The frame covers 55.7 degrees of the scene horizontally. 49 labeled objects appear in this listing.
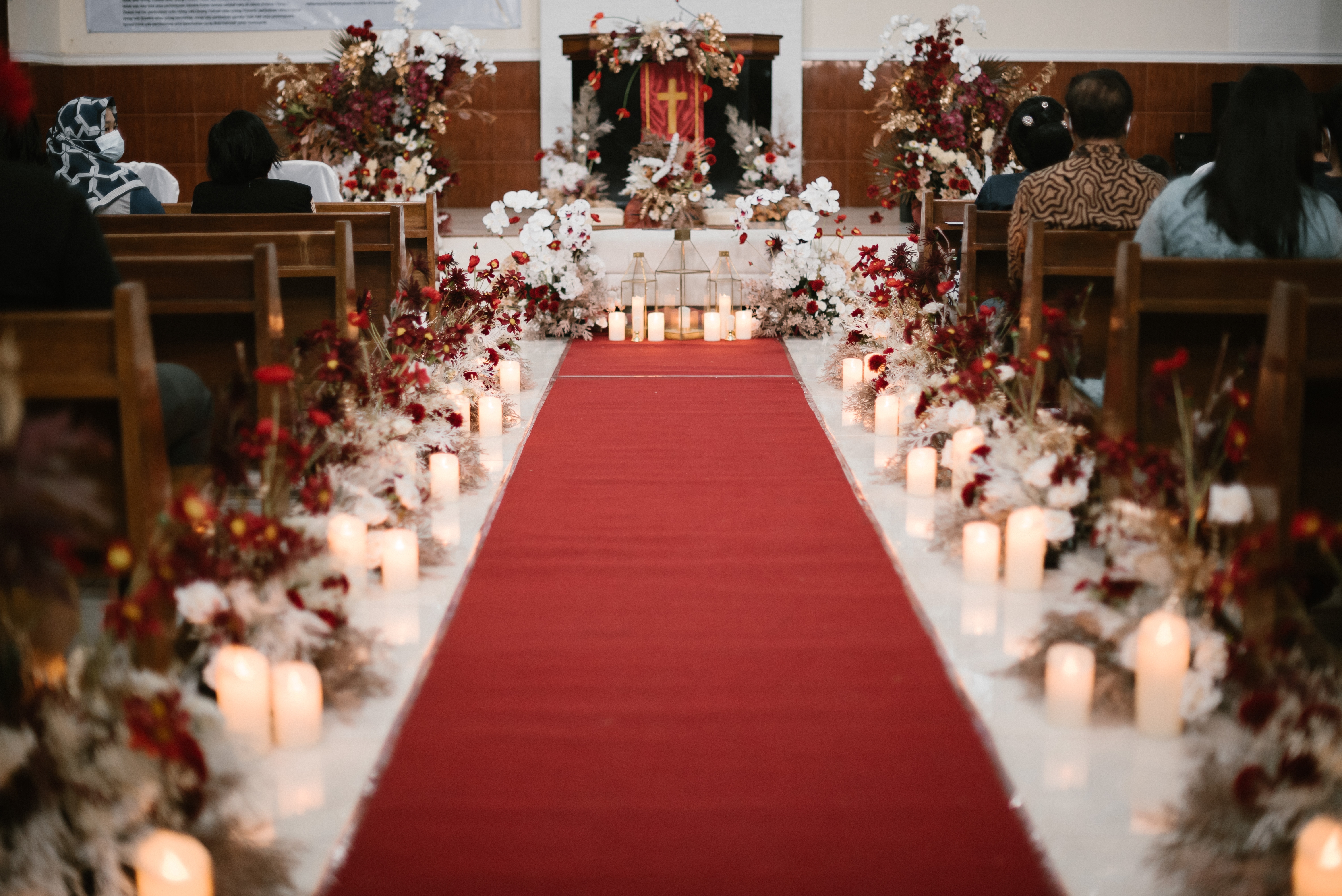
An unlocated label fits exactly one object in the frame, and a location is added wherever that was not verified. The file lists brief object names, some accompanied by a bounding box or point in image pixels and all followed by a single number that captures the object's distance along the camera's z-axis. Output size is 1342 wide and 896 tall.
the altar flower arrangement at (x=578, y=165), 8.57
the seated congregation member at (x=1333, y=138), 3.60
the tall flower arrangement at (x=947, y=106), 7.88
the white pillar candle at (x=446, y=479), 4.15
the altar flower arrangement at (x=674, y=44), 8.48
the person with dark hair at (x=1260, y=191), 3.05
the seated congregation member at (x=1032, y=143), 4.63
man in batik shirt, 3.91
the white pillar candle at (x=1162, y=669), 2.42
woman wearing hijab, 4.89
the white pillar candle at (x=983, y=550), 3.32
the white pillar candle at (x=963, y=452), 3.58
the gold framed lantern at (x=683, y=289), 7.83
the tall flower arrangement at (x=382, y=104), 7.46
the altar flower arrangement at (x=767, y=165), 8.48
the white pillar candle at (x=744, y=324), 7.77
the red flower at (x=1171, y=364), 2.55
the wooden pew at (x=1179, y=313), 2.90
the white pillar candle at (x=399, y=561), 3.28
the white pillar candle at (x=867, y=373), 5.74
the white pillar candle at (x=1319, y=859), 1.75
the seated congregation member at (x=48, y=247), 2.57
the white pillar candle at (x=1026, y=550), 3.21
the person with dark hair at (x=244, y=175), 4.71
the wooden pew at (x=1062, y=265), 3.79
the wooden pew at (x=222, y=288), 3.12
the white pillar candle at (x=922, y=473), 4.16
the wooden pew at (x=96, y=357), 2.24
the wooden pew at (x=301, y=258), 3.97
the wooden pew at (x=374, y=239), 4.67
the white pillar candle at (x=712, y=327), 7.68
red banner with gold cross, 9.12
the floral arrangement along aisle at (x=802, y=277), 7.54
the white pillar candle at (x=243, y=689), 2.35
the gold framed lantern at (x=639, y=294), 7.69
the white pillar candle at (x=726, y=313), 7.70
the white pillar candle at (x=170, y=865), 1.79
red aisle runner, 2.03
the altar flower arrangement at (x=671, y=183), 8.30
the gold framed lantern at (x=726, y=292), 7.74
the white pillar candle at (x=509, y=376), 6.00
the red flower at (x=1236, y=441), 2.38
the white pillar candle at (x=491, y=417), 5.12
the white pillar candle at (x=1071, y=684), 2.49
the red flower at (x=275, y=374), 2.50
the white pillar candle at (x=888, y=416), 5.05
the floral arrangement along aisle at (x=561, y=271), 7.51
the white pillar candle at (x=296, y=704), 2.42
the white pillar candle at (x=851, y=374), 5.90
